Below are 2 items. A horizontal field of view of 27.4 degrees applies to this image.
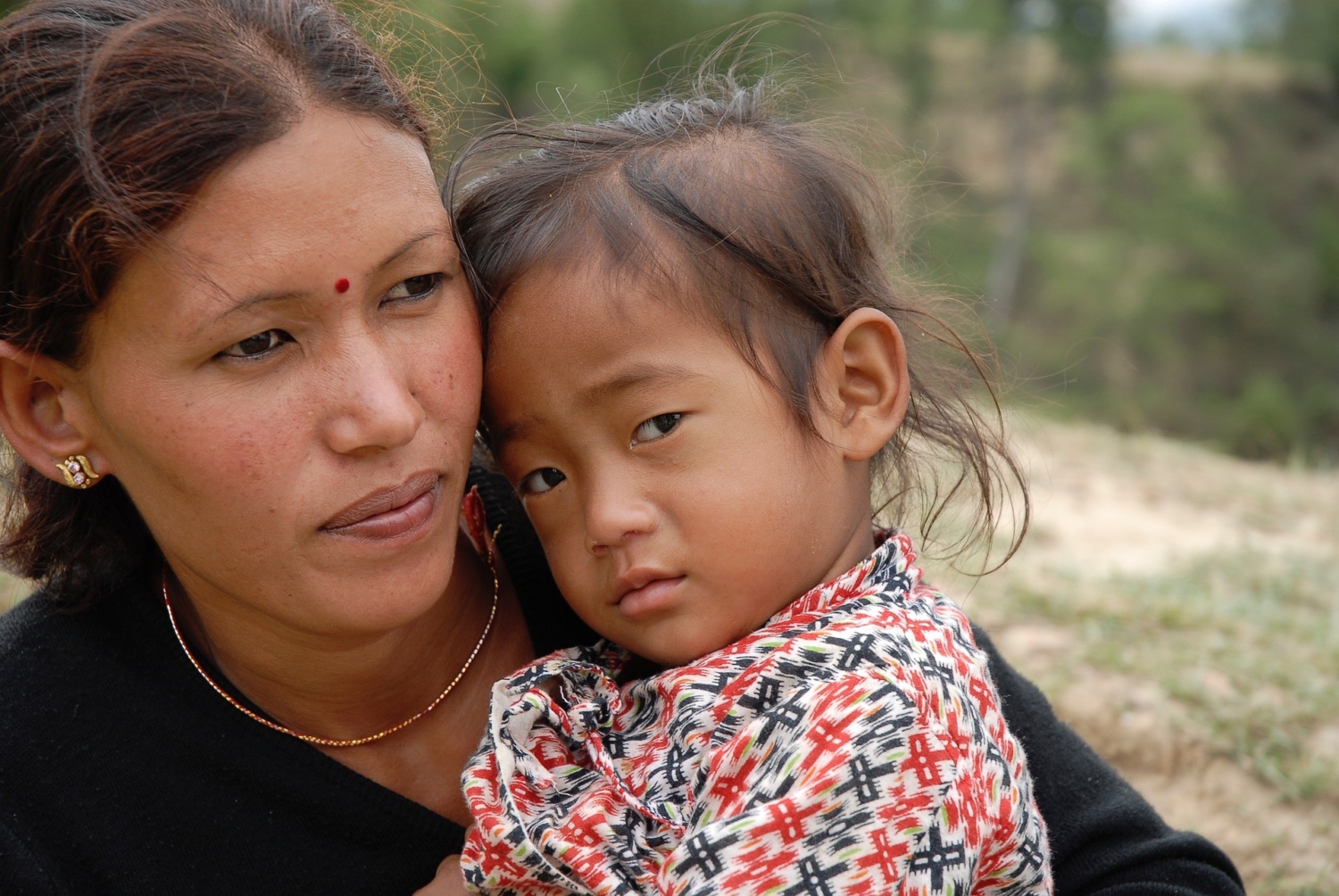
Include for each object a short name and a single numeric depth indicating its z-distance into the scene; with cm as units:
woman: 90
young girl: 88
